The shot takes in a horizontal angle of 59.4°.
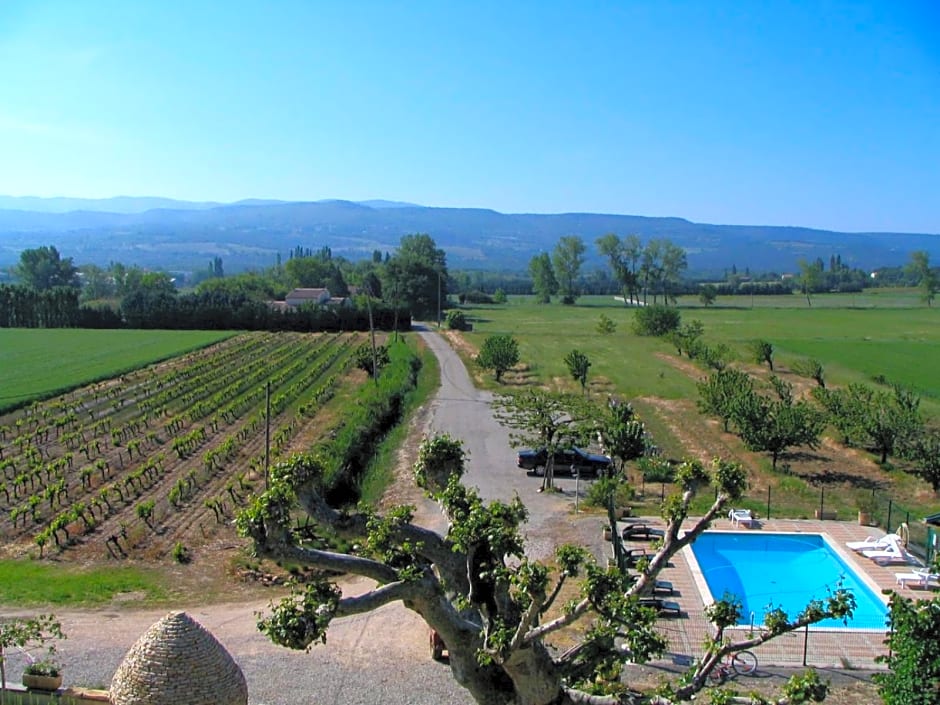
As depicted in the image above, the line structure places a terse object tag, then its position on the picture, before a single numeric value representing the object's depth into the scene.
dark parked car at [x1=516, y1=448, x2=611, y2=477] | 30.69
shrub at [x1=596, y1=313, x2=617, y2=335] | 83.75
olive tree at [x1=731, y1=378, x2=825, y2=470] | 30.67
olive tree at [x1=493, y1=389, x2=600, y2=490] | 28.94
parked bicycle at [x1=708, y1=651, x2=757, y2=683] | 15.45
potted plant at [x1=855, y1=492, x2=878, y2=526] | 25.45
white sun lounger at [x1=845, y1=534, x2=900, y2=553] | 22.81
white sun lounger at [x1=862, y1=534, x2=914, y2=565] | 22.34
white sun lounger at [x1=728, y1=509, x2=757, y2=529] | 25.23
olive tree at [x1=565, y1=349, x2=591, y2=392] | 46.91
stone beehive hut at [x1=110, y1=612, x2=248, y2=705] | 10.63
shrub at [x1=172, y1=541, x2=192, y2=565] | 21.83
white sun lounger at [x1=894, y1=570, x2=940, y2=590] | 20.53
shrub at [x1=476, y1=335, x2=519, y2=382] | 51.31
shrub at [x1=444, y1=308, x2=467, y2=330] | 87.94
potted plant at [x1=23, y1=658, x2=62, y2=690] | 13.87
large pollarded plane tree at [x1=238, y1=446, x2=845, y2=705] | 8.16
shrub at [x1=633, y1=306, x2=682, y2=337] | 78.56
